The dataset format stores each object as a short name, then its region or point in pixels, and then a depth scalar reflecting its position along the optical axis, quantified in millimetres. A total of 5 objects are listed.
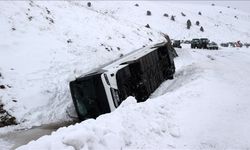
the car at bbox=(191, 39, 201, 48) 42719
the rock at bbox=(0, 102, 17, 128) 11727
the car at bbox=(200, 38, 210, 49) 42209
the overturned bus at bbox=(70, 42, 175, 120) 11141
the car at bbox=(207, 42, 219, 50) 41312
